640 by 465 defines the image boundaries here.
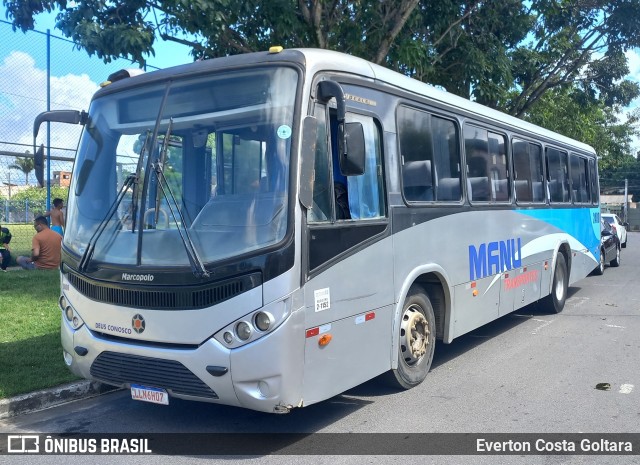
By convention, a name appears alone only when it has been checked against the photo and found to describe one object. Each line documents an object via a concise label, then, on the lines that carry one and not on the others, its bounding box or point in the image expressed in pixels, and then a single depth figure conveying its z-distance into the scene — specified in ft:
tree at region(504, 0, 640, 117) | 55.11
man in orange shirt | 43.29
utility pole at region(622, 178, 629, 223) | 183.83
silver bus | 15.52
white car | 69.90
